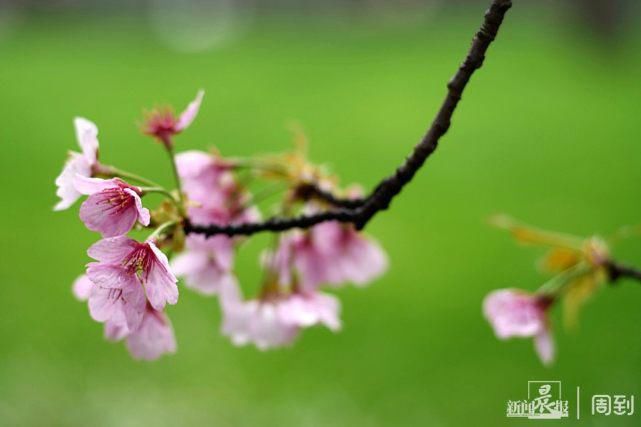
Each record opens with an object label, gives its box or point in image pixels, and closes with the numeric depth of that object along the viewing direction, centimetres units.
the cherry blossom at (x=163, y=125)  97
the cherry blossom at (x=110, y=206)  92
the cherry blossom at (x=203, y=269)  101
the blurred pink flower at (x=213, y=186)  101
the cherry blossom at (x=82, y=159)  95
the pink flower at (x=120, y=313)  93
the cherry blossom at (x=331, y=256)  103
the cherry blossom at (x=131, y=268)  92
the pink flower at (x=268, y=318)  102
